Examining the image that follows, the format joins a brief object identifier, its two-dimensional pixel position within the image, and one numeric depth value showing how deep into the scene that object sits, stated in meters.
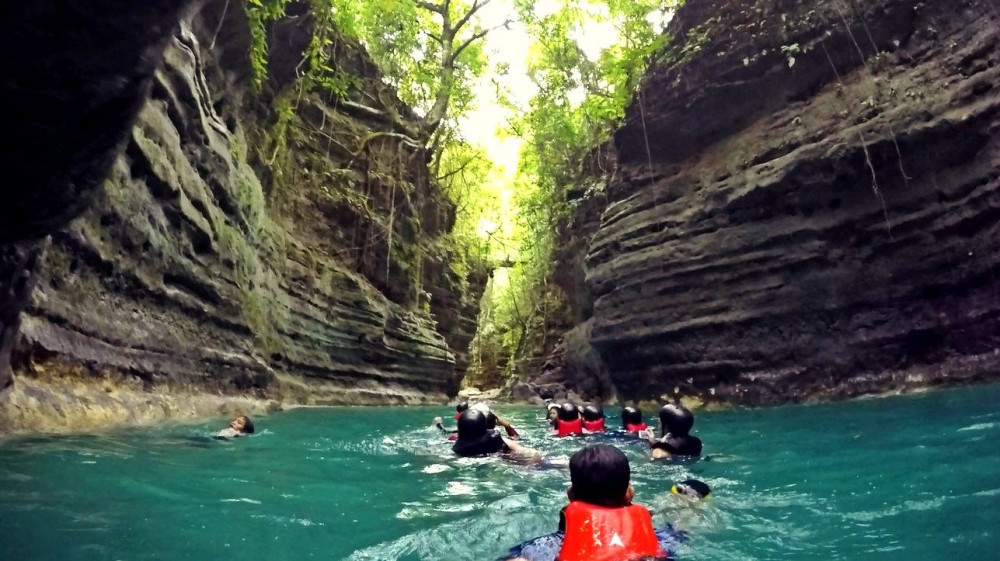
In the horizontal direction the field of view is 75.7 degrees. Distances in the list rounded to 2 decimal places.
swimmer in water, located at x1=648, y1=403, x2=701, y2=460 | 6.98
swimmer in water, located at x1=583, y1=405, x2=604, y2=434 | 10.05
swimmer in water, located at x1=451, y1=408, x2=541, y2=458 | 7.35
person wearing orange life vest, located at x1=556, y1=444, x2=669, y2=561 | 3.12
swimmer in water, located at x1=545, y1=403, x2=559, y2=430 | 10.38
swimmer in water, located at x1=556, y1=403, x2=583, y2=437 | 9.61
